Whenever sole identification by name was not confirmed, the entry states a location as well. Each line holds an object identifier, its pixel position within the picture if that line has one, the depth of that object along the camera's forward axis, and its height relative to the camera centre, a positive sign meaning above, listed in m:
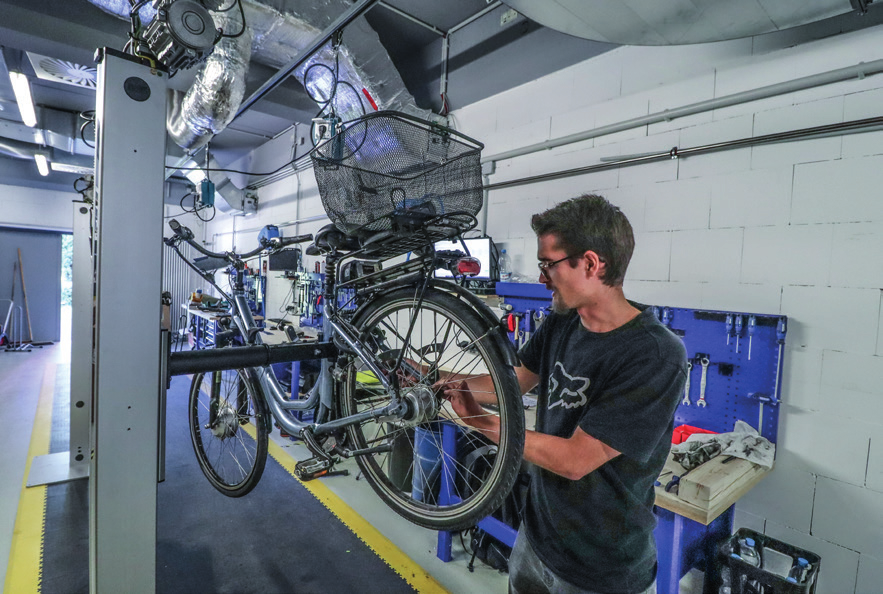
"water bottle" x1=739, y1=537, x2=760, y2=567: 1.62 -0.99
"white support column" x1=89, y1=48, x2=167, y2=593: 1.02 -0.13
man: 0.98 -0.31
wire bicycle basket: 1.14 +0.27
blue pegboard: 1.87 -0.34
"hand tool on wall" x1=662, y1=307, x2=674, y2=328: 2.15 -0.14
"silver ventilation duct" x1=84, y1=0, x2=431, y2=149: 2.59 +1.45
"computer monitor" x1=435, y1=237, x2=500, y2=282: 2.89 +0.17
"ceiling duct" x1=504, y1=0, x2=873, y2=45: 1.57 +1.06
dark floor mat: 2.00 -1.44
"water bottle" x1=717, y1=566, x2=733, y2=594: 1.60 -1.09
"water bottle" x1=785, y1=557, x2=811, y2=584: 1.50 -0.99
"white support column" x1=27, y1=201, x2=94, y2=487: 2.99 -0.63
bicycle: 1.14 -0.31
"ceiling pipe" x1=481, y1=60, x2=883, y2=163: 1.71 +0.90
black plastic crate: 1.48 -0.99
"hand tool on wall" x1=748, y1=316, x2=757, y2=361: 1.90 -0.13
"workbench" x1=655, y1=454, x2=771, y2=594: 1.40 -0.72
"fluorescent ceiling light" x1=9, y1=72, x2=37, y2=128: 3.36 +1.40
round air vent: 3.55 +1.66
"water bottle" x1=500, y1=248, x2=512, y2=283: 3.02 +0.11
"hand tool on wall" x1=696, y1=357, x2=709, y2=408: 2.04 -0.43
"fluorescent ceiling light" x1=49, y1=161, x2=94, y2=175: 5.84 +1.31
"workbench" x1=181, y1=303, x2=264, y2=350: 4.92 -0.85
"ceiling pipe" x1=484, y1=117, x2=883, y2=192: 1.69 +0.69
